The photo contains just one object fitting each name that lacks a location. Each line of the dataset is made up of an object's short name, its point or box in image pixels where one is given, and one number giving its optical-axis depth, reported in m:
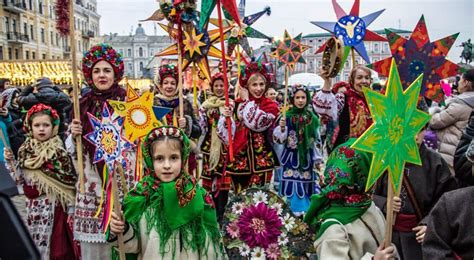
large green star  2.60
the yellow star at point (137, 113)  3.49
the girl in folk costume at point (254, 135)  6.14
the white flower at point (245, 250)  3.38
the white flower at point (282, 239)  3.38
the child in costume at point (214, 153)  6.42
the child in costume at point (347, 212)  2.88
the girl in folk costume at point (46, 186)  4.51
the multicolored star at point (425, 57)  3.92
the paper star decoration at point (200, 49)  5.89
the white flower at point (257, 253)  3.38
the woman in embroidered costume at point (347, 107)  5.62
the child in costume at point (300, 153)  6.74
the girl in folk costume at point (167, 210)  3.12
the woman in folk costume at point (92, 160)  4.27
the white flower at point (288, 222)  3.40
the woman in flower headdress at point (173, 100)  5.55
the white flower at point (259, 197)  3.46
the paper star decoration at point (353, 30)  6.13
